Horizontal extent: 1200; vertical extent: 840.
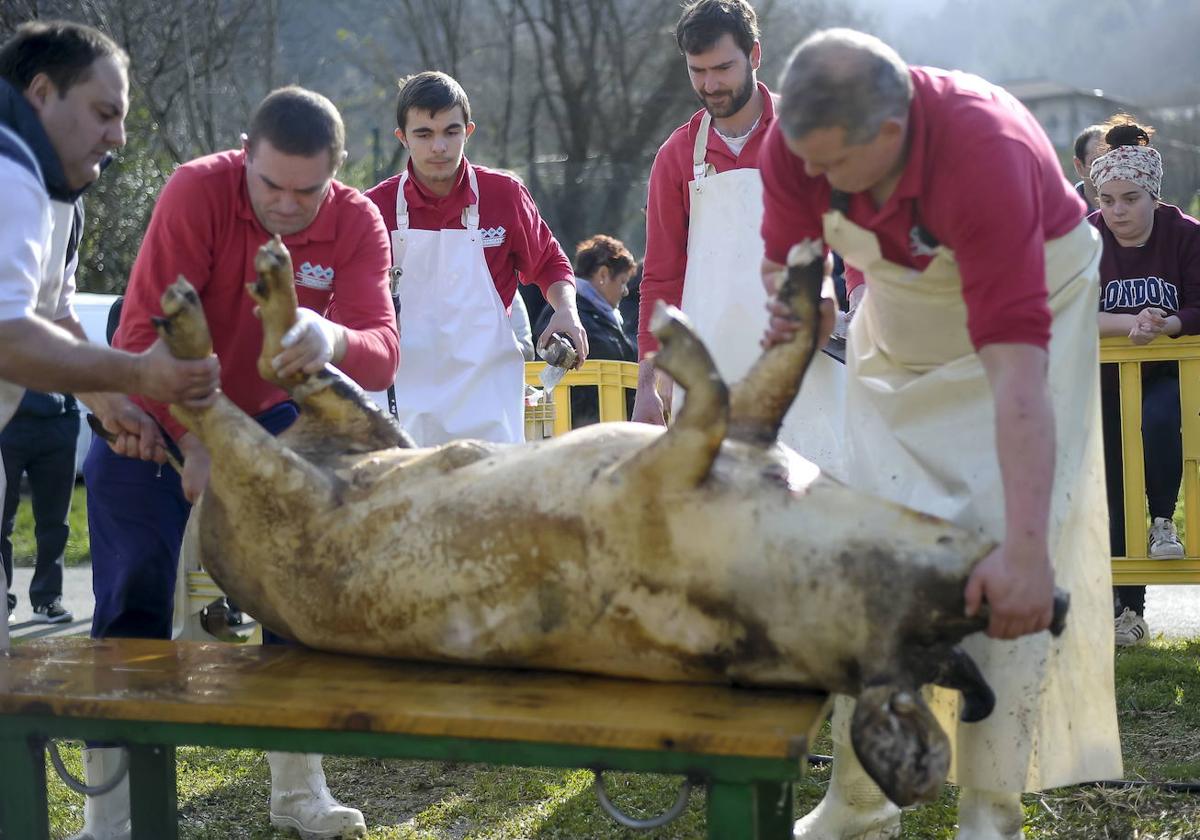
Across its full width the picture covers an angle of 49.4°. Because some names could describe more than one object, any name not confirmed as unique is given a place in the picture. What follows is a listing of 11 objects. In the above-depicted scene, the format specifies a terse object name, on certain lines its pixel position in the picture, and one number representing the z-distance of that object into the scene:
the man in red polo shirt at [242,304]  3.42
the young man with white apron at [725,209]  4.16
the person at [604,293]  7.56
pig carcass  2.63
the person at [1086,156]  6.60
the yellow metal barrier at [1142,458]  5.66
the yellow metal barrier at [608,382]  6.86
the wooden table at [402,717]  2.45
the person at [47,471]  6.80
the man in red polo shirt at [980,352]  2.52
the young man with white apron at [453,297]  4.88
